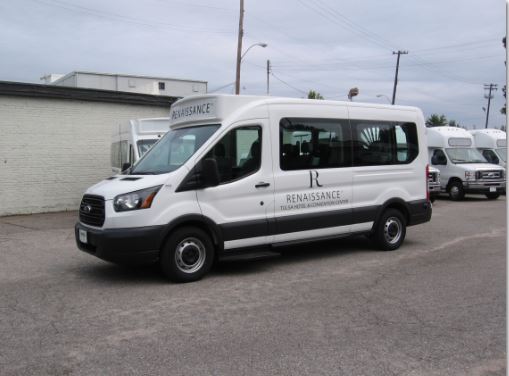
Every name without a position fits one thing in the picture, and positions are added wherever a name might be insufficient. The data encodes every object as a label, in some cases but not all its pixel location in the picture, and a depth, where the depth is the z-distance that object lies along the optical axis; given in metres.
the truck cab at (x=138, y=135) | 13.52
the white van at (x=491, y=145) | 23.28
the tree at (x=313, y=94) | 51.75
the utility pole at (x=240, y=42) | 27.40
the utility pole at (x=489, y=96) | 73.61
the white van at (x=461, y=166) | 19.14
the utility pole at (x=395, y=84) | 48.88
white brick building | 16.20
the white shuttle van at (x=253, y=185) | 6.77
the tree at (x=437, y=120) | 72.74
